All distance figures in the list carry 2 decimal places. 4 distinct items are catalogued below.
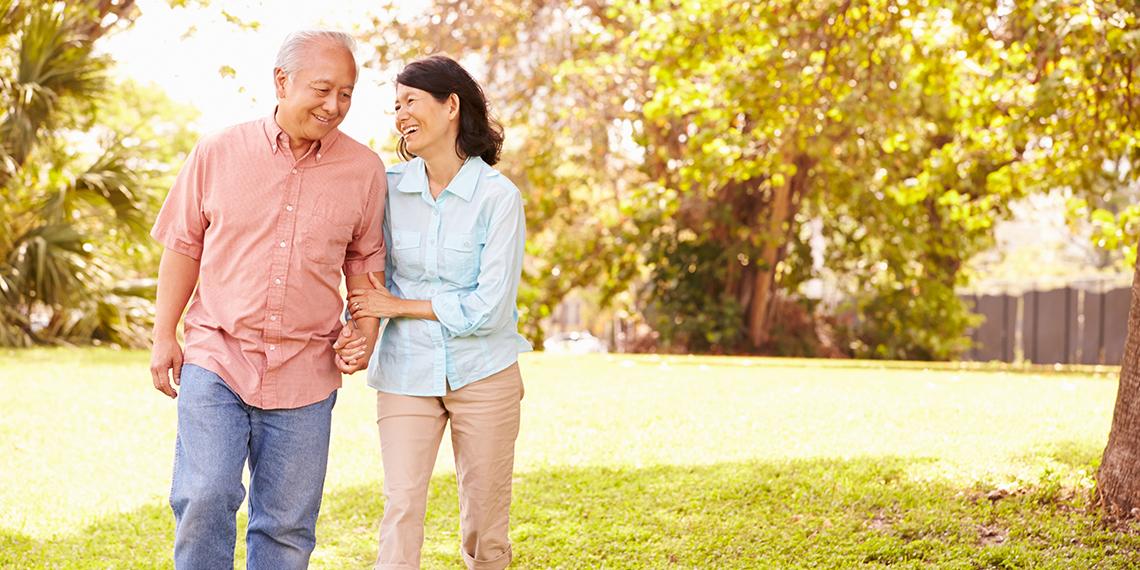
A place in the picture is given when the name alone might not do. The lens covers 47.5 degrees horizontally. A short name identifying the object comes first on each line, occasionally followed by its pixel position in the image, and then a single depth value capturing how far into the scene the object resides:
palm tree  13.92
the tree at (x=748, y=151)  11.78
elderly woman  4.00
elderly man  3.72
